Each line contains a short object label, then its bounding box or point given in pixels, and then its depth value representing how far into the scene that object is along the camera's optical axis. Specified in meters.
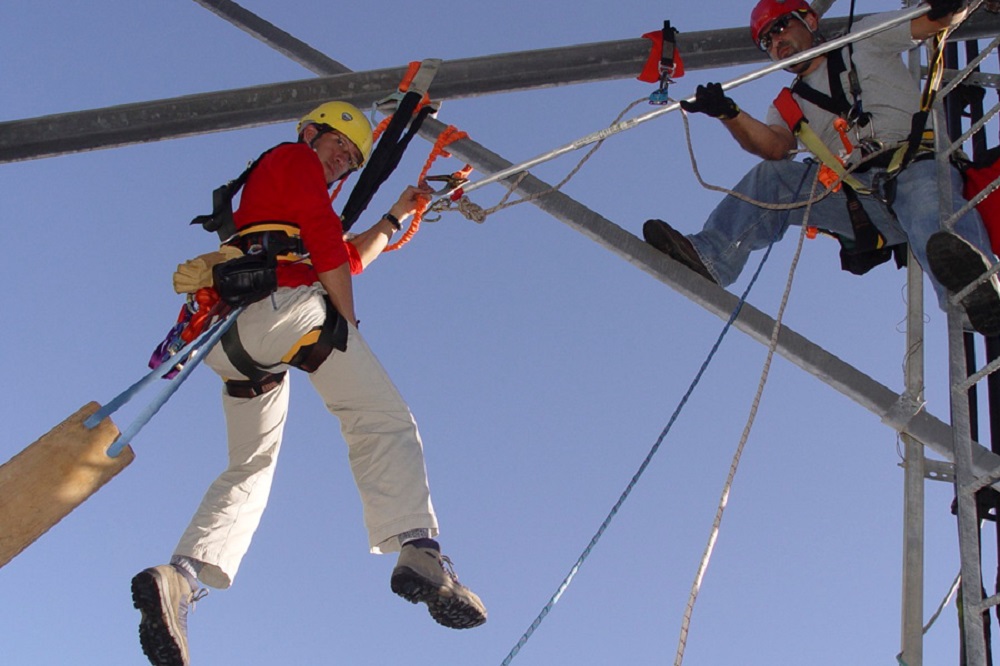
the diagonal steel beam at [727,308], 5.38
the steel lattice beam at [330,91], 5.13
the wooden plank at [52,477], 3.58
